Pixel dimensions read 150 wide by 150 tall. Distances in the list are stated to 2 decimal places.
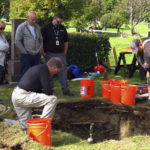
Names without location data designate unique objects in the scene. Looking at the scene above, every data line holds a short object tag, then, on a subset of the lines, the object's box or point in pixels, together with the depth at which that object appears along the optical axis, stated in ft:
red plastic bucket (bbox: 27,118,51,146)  23.60
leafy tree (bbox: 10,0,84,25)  155.26
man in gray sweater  40.09
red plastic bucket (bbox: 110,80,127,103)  39.09
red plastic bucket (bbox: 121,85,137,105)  37.89
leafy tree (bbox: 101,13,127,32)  280.87
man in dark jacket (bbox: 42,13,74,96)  41.17
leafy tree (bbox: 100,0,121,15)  355.02
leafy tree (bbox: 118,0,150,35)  260.63
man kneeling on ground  26.24
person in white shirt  38.76
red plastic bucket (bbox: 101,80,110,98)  41.19
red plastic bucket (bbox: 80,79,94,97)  41.71
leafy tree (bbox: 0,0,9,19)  205.57
